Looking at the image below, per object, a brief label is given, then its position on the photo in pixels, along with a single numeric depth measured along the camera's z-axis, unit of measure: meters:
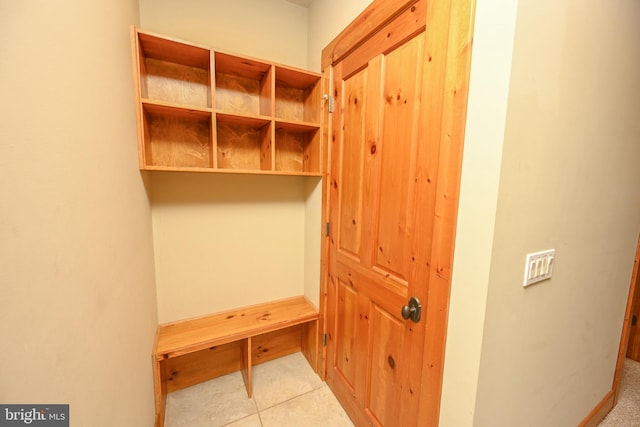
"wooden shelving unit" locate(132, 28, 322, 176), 1.29
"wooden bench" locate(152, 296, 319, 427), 1.44
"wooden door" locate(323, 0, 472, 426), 0.84
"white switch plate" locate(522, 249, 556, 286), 0.84
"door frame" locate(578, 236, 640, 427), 1.37
